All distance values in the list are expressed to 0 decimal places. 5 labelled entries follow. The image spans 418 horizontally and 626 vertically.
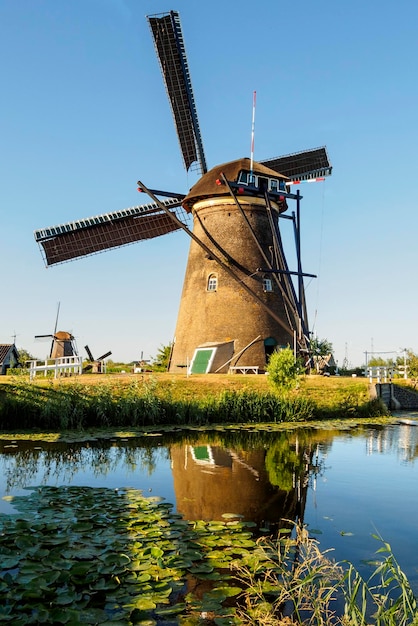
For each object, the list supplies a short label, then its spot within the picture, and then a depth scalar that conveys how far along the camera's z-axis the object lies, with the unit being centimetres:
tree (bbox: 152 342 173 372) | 2473
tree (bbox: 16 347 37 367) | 3442
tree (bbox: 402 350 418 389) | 2231
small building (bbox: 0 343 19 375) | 3522
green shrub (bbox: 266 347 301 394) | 1493
